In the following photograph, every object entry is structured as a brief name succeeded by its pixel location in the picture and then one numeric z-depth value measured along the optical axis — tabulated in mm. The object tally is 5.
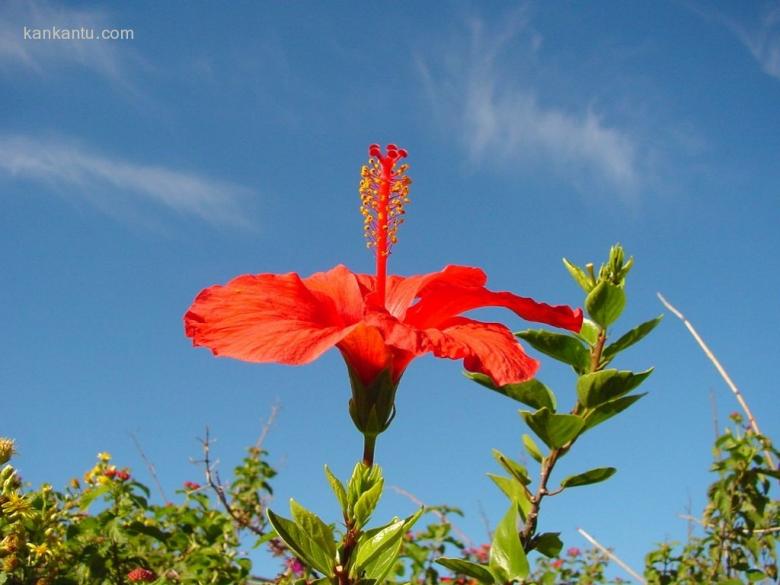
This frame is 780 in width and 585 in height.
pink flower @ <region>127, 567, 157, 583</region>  513
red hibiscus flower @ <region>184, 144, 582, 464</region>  369
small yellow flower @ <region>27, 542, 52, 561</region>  470
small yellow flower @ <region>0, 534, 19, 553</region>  443
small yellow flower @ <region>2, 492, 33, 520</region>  420
